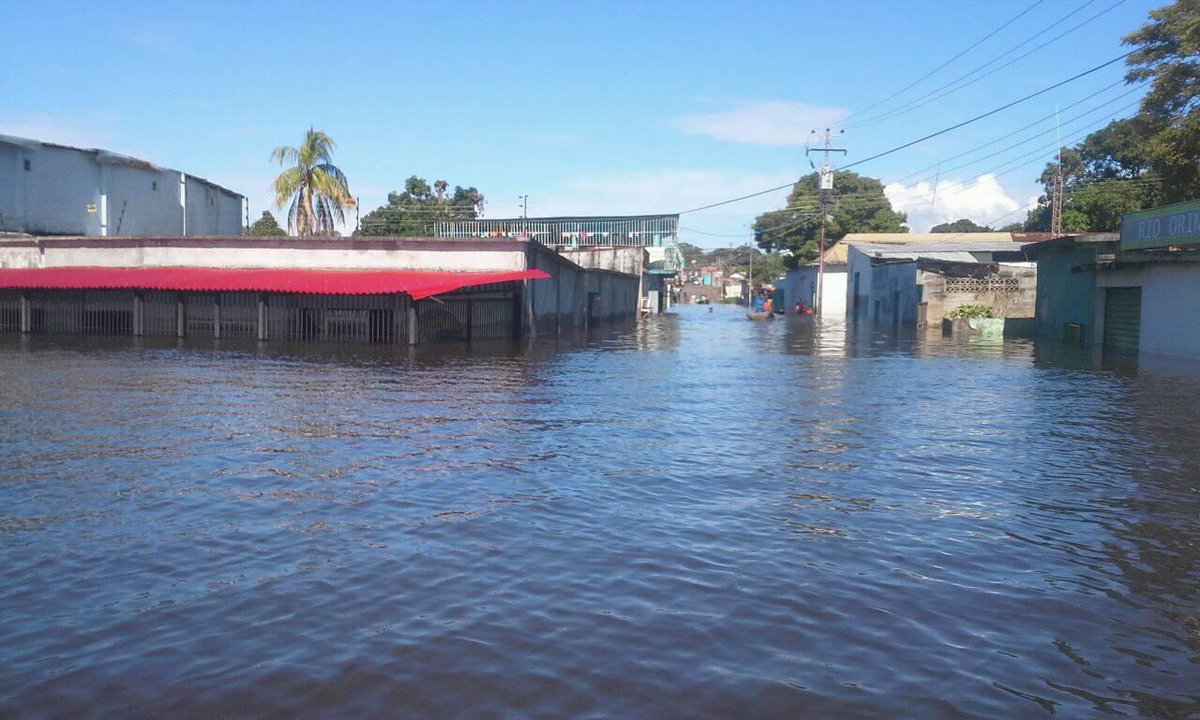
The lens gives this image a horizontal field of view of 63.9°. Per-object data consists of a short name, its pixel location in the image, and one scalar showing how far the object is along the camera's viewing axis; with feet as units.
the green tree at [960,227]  427.74
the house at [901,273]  157.69
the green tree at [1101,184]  148.96
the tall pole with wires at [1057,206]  184.44
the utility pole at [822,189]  211.41
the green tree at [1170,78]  104.58
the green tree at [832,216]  281.95
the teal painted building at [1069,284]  109.09
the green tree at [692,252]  624.71
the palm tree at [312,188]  141.69
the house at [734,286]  460.55
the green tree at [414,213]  236.63
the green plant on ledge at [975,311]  145.71
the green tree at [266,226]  286.29
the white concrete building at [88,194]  130.72
